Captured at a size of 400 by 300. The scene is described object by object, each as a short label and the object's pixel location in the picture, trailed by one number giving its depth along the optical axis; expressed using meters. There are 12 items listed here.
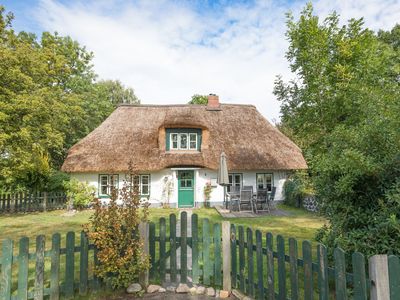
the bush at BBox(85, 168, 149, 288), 4.09
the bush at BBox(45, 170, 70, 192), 15.72
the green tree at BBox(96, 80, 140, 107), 37.56
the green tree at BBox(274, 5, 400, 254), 3.52
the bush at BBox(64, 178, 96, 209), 14.97
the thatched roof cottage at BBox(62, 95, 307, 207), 16.34
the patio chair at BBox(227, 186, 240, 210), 13.60
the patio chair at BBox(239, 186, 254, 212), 13.42
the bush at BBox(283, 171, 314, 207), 15.82
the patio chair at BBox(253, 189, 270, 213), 13.48
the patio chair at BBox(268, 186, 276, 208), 15.71
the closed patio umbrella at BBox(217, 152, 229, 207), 12.53
